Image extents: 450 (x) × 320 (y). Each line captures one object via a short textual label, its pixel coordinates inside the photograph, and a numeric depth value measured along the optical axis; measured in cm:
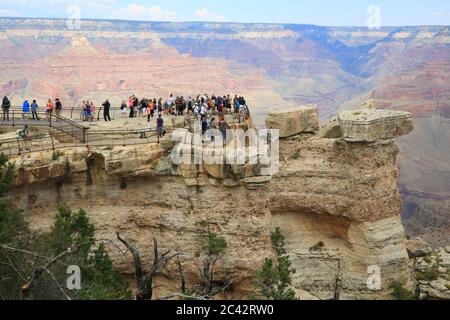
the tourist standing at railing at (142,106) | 3622
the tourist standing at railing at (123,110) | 3569
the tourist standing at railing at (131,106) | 3594
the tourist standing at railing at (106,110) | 3456
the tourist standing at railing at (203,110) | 3409
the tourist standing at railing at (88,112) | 3503
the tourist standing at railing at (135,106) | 3637
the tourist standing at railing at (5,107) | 3262
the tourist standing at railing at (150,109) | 3475
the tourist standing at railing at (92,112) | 3552
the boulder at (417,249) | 4097
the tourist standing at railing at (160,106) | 3500
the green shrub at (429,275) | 3703
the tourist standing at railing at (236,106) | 3556
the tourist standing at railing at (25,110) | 3325
